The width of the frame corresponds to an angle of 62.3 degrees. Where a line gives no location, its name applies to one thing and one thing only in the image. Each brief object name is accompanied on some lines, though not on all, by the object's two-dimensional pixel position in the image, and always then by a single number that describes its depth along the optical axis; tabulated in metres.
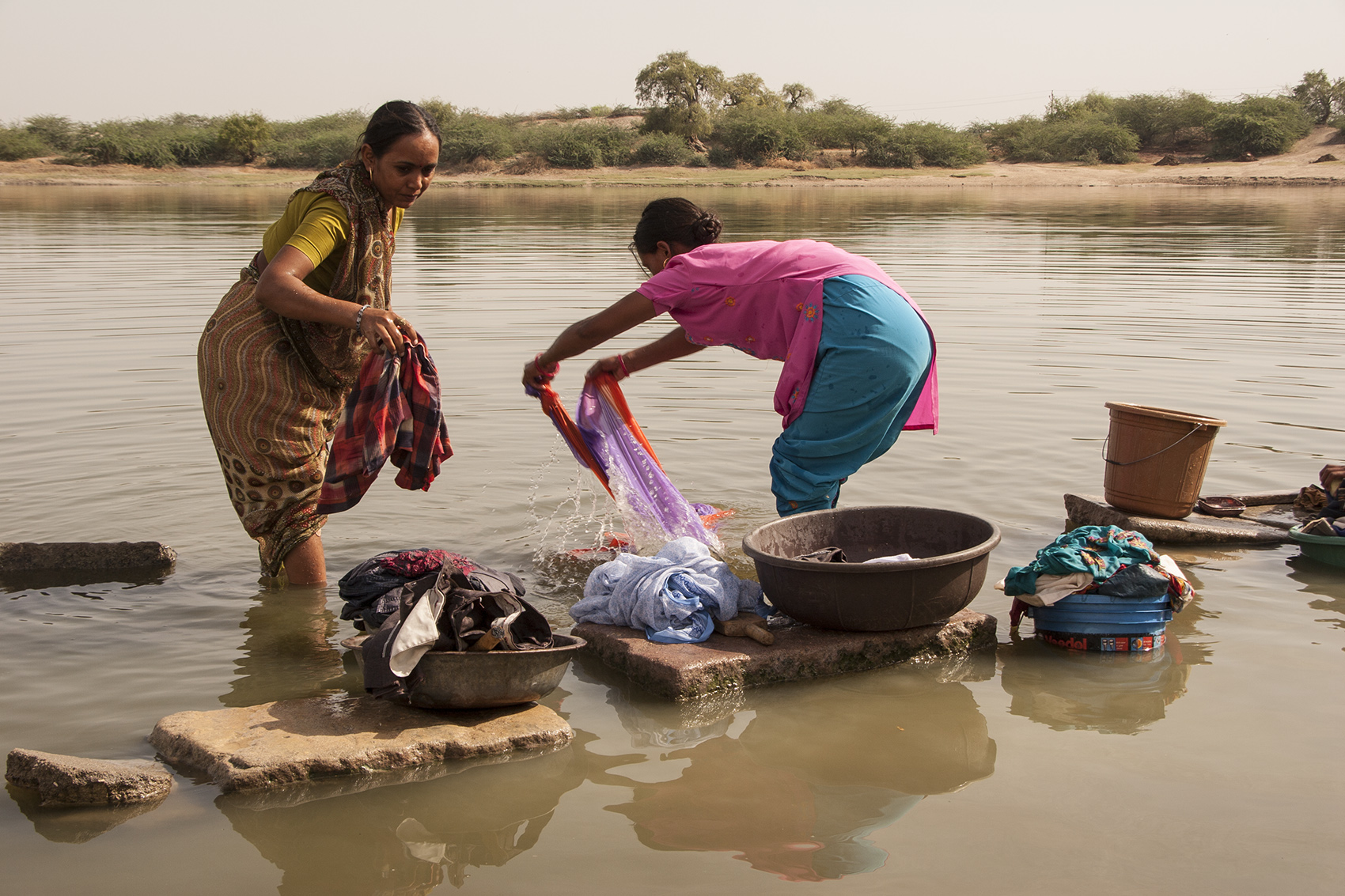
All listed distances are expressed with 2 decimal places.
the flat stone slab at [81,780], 2.80
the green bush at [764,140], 53.88
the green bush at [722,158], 53.66
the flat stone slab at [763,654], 3.55
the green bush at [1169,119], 55.19
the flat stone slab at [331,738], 2.95
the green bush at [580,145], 49.72
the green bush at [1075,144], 51.09
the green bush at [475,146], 49.91
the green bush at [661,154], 51.91
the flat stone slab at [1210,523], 5.01
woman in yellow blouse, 3.79
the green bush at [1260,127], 48.78
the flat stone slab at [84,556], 4.70
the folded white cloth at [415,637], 3.12
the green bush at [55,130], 56.75
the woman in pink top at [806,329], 3.93
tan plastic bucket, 4.99
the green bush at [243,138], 56.12
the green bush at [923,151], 52.31
